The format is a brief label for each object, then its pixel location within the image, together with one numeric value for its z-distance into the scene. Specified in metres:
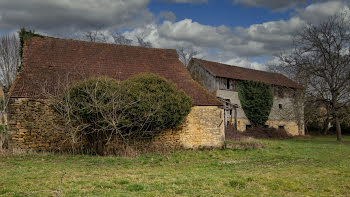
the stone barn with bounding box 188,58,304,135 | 28.67
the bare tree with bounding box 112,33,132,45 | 35.24
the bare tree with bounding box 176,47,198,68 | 39.70
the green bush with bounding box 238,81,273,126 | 29.84
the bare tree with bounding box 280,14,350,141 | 21.95
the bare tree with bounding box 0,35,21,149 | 27.34
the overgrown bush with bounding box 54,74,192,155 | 12.37
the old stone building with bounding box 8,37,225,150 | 13.52
